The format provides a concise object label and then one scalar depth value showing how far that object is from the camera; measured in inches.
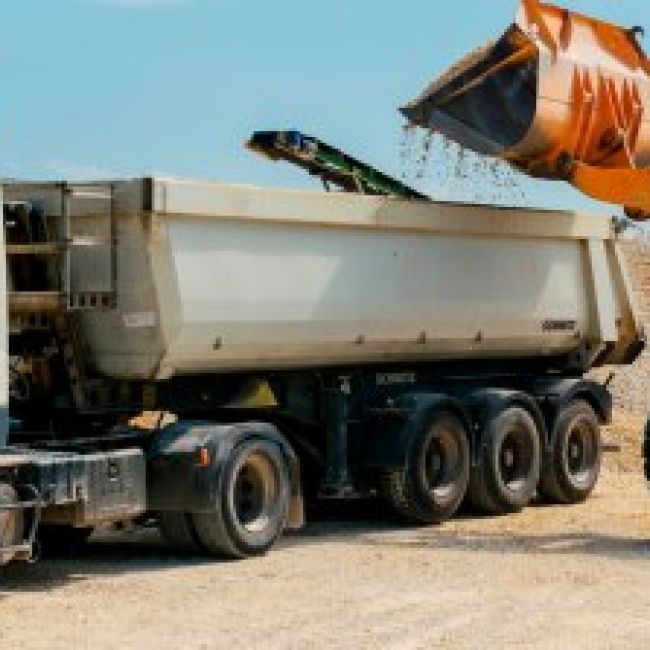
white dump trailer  467.8
